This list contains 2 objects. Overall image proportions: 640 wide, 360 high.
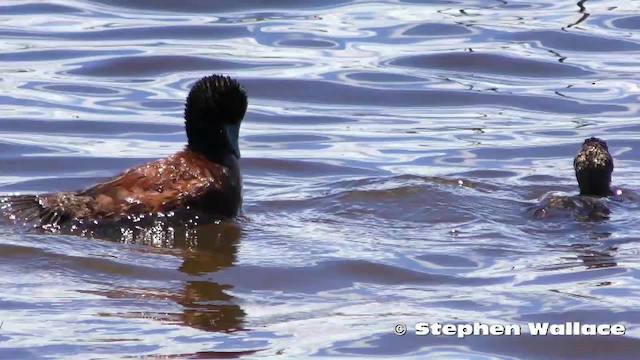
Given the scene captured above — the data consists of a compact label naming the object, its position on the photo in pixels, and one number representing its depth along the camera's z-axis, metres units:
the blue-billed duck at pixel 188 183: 19.62
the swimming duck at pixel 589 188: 20.89
